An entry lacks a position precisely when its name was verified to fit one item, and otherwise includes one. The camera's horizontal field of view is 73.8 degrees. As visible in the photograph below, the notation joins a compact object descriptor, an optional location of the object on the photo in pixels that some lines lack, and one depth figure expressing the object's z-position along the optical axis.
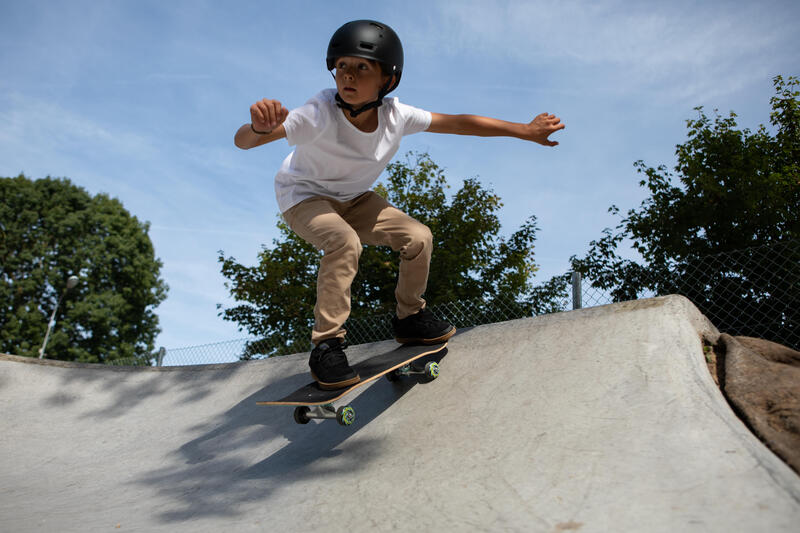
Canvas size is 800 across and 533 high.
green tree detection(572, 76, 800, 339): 11.78
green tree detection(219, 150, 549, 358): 15.01
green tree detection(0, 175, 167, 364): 24.34
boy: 3.42
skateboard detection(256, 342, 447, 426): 3.47
